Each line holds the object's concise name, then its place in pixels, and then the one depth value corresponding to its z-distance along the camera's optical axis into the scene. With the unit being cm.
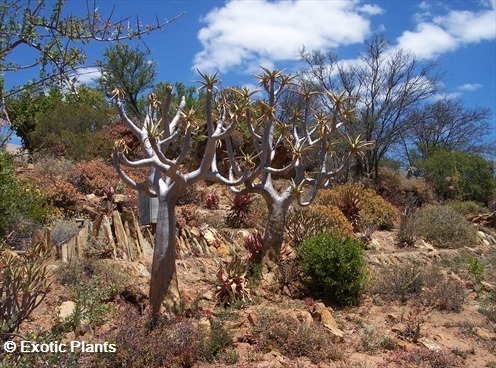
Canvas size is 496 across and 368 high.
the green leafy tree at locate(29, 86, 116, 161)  2022
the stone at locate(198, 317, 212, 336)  721
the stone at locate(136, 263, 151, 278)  940
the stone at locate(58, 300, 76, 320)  733
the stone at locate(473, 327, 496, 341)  851
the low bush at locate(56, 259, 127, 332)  673
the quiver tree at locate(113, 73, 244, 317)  749
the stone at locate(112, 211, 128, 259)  1002
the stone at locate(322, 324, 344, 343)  769
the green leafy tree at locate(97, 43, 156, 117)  2950
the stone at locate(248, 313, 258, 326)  769
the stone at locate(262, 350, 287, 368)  667
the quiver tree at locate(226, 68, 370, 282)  965
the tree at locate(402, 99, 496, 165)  3344
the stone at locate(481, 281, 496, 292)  1102
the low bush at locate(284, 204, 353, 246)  1193
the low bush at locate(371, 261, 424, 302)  1002
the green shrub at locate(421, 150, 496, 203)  2364
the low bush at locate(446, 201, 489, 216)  2091
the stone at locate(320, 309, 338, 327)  826
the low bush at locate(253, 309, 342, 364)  711
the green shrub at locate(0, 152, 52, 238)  1095
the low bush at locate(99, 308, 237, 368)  618
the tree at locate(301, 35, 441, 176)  2452
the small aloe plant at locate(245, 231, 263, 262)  1045
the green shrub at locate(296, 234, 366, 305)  956
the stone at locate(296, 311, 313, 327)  775
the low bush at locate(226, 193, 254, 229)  1398
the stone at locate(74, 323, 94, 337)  678
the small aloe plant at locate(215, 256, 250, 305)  891
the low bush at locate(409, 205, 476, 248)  1558
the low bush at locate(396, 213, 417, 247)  1477
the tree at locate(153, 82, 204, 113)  2597
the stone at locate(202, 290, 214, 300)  902
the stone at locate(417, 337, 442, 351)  775
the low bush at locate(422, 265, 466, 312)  971
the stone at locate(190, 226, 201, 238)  1156
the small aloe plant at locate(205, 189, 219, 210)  1591
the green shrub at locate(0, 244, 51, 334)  605
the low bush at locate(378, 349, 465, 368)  709
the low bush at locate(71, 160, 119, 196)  1630
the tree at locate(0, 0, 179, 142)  432
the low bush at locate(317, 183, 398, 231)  1566
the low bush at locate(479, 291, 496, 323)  943
